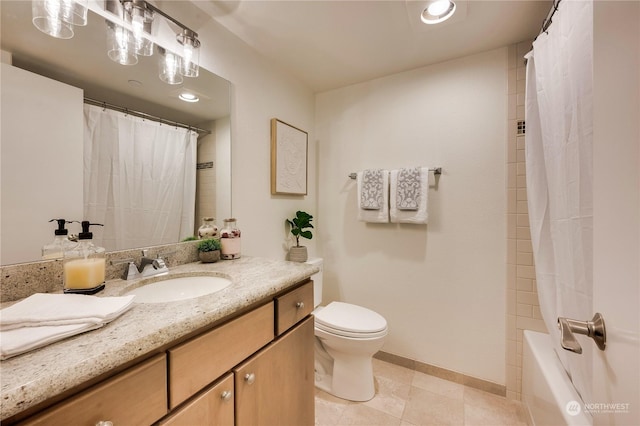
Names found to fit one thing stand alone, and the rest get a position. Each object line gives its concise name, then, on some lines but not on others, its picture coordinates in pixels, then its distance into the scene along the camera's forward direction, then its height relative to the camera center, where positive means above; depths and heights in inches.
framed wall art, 69.4 +16.2
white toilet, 57.6 -32.3
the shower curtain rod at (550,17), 42.3 +34.9
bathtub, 37.5 -29.1
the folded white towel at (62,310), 20.4 -8.8
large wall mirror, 31.2 +20.2
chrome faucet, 37.7 -8.8
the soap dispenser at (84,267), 29.1 -6.6
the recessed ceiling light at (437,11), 49.3 +41.5
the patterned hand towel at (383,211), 74.0 +0.8
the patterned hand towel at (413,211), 68.6 +1.9
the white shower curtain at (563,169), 33.4 +7.5
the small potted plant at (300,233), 74.8 -6.0
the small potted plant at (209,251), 47.5 -7.4
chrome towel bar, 69.1 +12.1
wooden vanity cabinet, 19.1 -17.1
